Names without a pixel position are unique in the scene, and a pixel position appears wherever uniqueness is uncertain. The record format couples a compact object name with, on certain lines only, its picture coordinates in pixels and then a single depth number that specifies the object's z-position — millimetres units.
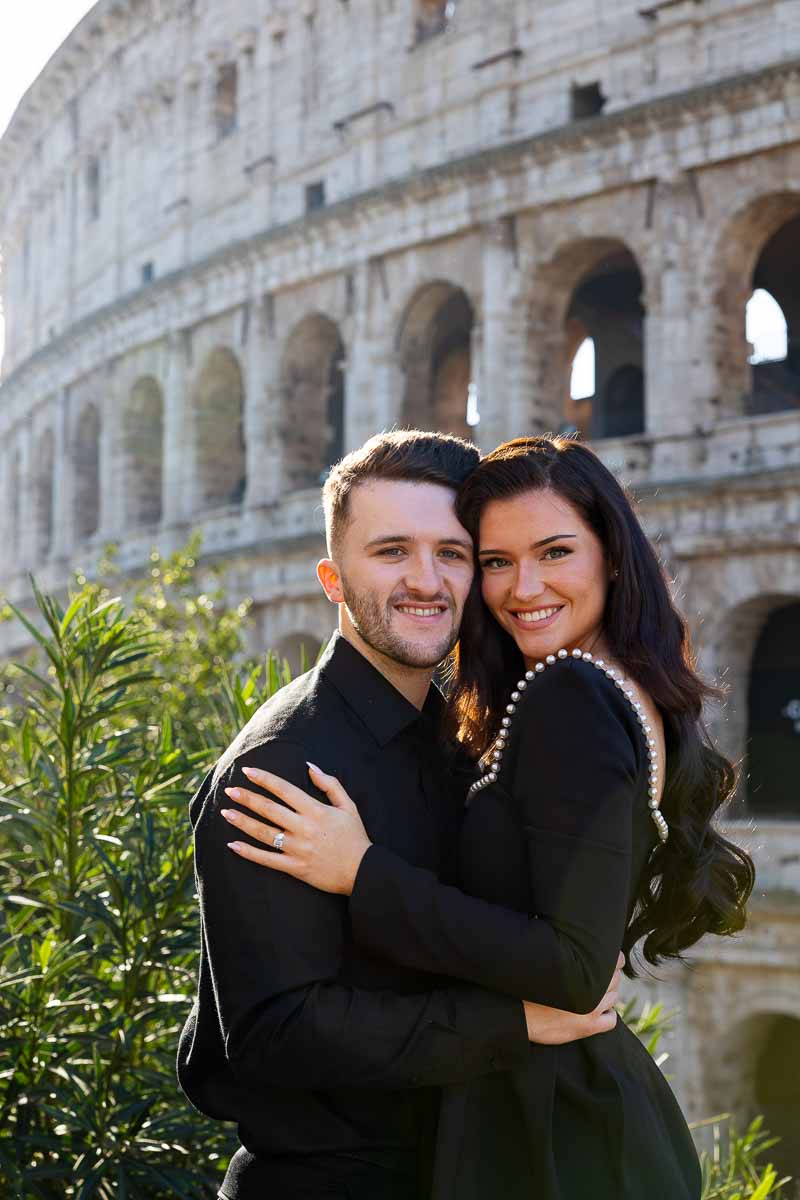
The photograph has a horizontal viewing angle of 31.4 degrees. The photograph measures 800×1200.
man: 2383
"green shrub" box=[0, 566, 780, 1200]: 4246
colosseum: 13930
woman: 2406
